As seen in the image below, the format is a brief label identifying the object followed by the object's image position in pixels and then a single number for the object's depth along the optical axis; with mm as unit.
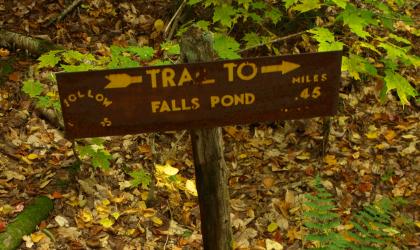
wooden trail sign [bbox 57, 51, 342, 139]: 2164
